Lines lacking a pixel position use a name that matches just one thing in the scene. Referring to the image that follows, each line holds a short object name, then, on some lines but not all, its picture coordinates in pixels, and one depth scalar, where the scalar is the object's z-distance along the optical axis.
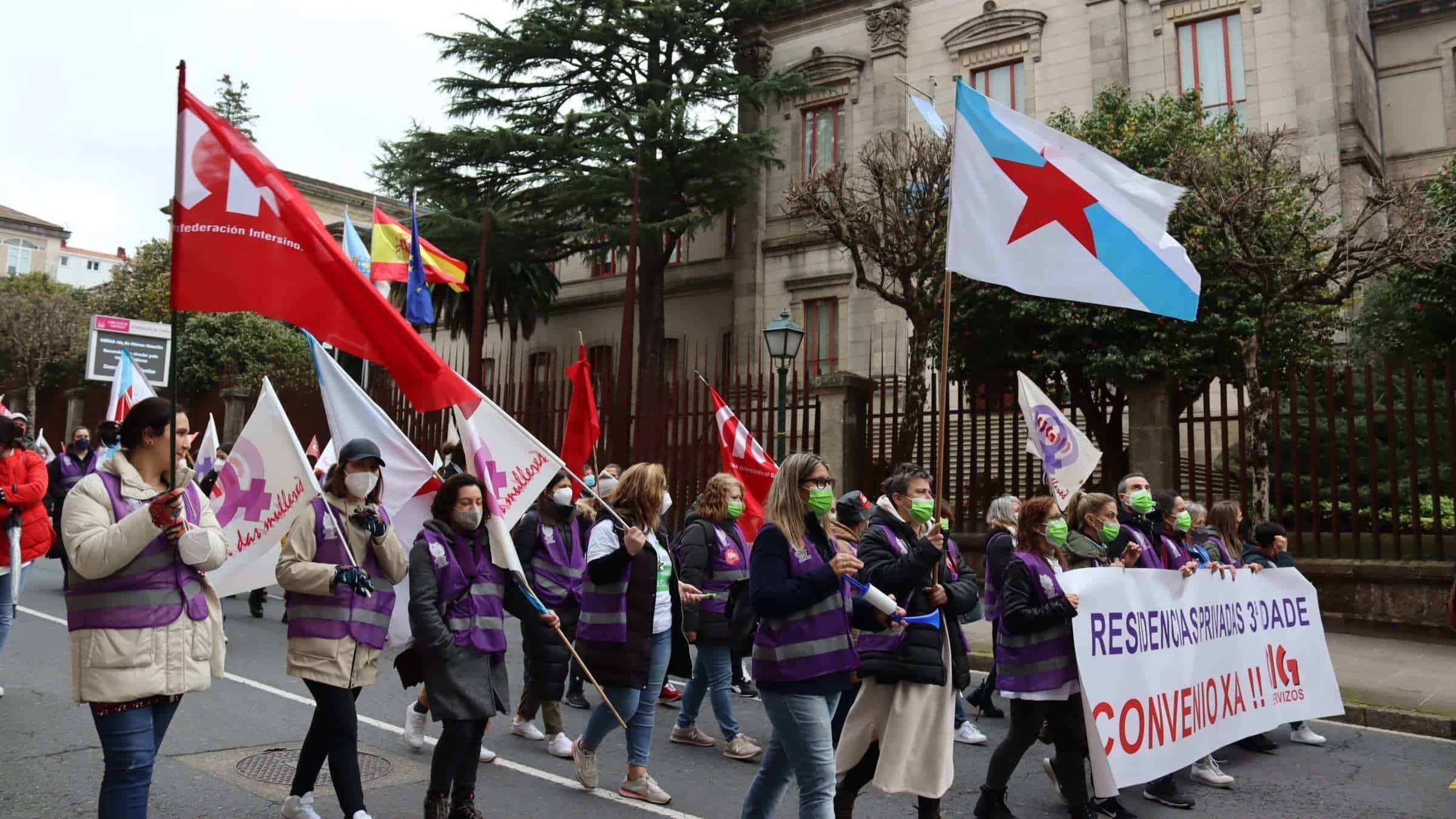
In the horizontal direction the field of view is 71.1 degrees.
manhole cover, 5.73
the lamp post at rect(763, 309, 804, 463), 13.32
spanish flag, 19.53
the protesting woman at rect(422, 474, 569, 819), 4.71
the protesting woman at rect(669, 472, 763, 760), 6.71
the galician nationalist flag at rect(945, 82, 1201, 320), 5.87
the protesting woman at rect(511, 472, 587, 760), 7.04
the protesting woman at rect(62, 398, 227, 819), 3.71
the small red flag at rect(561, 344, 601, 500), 9.93
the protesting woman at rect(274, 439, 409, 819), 4.62
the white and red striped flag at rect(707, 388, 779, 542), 10.13
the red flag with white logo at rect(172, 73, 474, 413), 4.21
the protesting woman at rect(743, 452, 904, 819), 4.19
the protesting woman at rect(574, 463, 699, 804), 5.68
